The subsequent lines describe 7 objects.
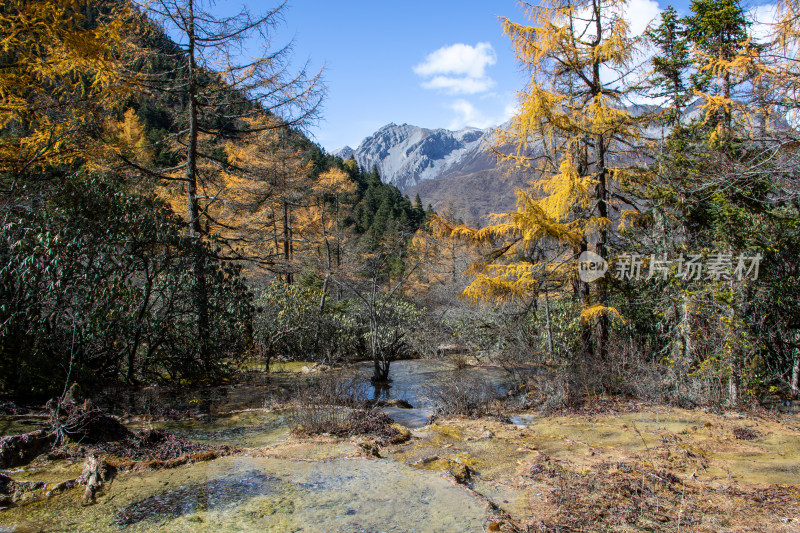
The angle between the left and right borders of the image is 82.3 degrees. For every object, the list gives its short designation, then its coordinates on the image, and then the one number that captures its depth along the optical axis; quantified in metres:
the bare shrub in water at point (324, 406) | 6.10
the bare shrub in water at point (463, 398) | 7.74
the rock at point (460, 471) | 4.52
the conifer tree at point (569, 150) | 8.85
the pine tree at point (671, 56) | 16.11
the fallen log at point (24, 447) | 4.11
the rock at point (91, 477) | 3.63
